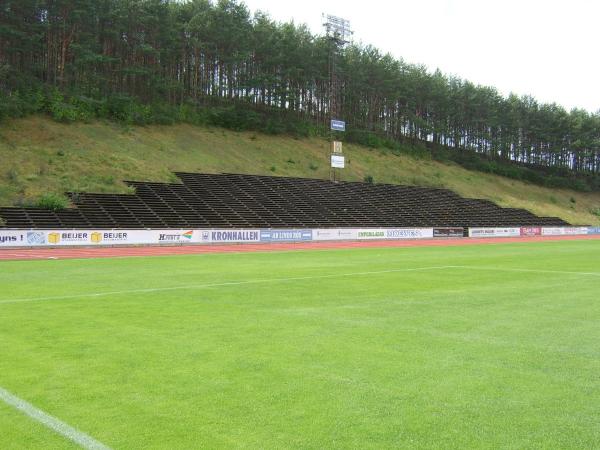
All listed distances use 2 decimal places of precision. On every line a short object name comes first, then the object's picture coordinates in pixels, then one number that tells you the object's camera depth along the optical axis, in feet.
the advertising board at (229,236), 122.21
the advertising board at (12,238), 97.30
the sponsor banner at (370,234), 141.70
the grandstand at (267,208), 124.06
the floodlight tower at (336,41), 178.60
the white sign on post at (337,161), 178.31
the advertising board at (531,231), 193.16
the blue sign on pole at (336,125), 175.49
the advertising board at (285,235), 131.34
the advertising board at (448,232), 164.86
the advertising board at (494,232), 176.22
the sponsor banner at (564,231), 204.60
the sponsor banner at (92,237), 98.22
